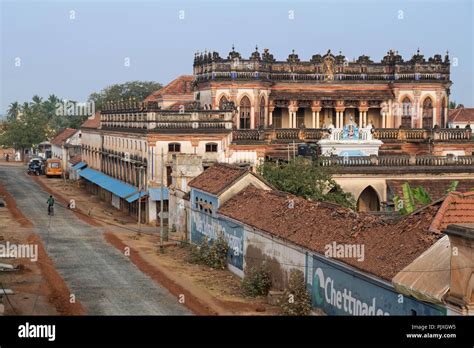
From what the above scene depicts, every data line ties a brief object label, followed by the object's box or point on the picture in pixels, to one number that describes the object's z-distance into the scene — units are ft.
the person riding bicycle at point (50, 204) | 192.24
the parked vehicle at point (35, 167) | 335.22
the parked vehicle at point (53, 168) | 321.32
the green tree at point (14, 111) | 604.49
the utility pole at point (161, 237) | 147.01
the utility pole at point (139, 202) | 172.50
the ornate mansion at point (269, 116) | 183.62
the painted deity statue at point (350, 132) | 168.35
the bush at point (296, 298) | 95.64
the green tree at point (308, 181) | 141.79
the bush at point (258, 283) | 108.99
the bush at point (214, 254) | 128.67
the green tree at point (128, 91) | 434.30
